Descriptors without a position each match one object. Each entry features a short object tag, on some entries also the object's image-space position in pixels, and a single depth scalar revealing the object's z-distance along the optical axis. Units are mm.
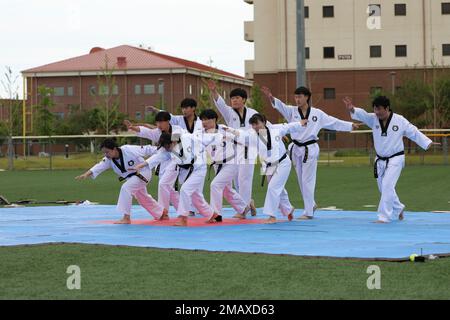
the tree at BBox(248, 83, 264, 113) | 64125
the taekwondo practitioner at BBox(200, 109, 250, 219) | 14000
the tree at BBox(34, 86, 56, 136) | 70131
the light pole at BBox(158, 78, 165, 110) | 88250
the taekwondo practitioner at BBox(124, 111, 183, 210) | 13914
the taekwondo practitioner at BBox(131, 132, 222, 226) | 13344
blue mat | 9859
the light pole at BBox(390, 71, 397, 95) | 68981
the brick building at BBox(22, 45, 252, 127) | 89312
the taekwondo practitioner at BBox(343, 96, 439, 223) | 13898
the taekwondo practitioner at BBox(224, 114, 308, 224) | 13875
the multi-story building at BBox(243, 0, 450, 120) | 69438
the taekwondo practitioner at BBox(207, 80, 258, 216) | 14844
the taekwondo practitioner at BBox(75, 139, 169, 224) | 13809
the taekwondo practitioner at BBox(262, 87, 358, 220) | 14656
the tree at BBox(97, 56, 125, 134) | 58788
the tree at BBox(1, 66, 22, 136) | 51512
